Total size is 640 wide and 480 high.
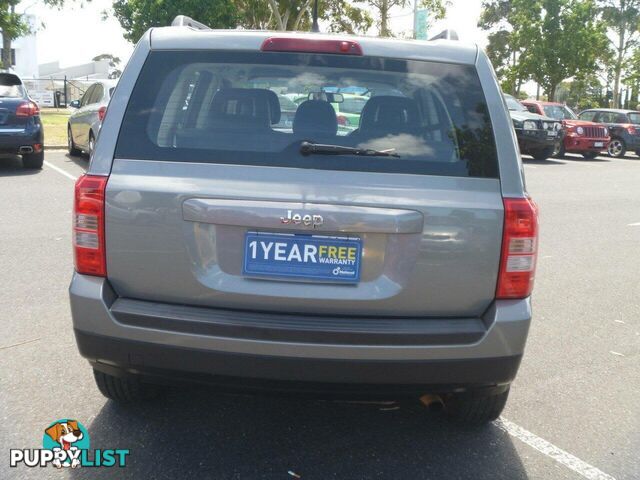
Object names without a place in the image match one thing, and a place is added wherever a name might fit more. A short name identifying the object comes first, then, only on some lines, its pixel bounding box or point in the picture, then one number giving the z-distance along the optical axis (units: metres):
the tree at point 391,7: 35.38
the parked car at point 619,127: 24.20
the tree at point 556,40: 33.41
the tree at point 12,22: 20.88
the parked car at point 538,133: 20.12
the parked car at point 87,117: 12.52
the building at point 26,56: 69.44
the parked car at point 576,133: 22.05
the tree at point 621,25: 41.81
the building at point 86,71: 73.31
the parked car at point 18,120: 11.45
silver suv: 2.74
